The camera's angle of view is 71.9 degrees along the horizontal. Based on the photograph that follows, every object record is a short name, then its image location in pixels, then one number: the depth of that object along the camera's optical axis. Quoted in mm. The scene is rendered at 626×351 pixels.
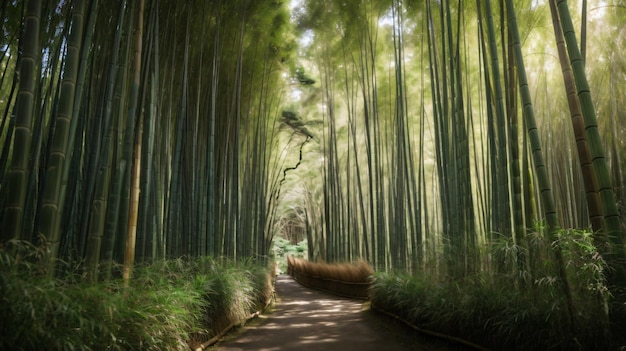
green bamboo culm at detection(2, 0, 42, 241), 2070
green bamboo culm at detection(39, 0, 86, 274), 2203
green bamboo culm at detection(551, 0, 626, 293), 2277
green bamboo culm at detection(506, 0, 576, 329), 2342
